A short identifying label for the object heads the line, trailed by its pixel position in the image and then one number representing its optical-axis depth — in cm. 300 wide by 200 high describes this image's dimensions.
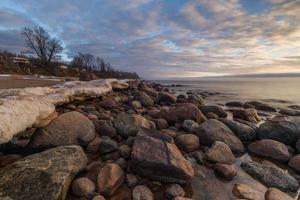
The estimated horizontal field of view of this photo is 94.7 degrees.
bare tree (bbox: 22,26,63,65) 3310
